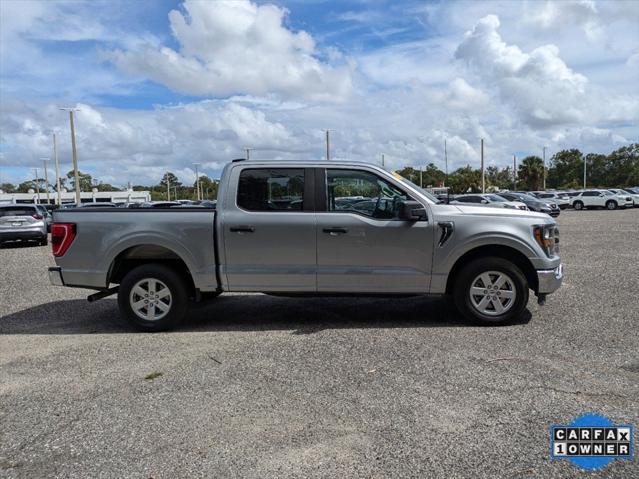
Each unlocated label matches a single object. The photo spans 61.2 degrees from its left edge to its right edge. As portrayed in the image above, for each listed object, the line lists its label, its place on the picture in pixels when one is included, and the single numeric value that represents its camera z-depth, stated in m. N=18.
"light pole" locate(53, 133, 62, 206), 53.12
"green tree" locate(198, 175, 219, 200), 103.41
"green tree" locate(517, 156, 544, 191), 75.81
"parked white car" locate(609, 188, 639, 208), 41.72
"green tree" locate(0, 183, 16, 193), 136.50
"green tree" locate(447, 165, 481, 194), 78.62
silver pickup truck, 6.11
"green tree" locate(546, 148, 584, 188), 95.06
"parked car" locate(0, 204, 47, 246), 18.05
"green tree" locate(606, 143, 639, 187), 85.00
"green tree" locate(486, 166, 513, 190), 101.48
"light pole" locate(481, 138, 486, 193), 61.62
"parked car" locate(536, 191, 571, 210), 44.12
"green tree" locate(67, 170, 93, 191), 130.00
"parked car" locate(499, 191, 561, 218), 31.42
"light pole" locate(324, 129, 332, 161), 54.28
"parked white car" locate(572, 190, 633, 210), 40.78
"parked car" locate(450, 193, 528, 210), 26.57
